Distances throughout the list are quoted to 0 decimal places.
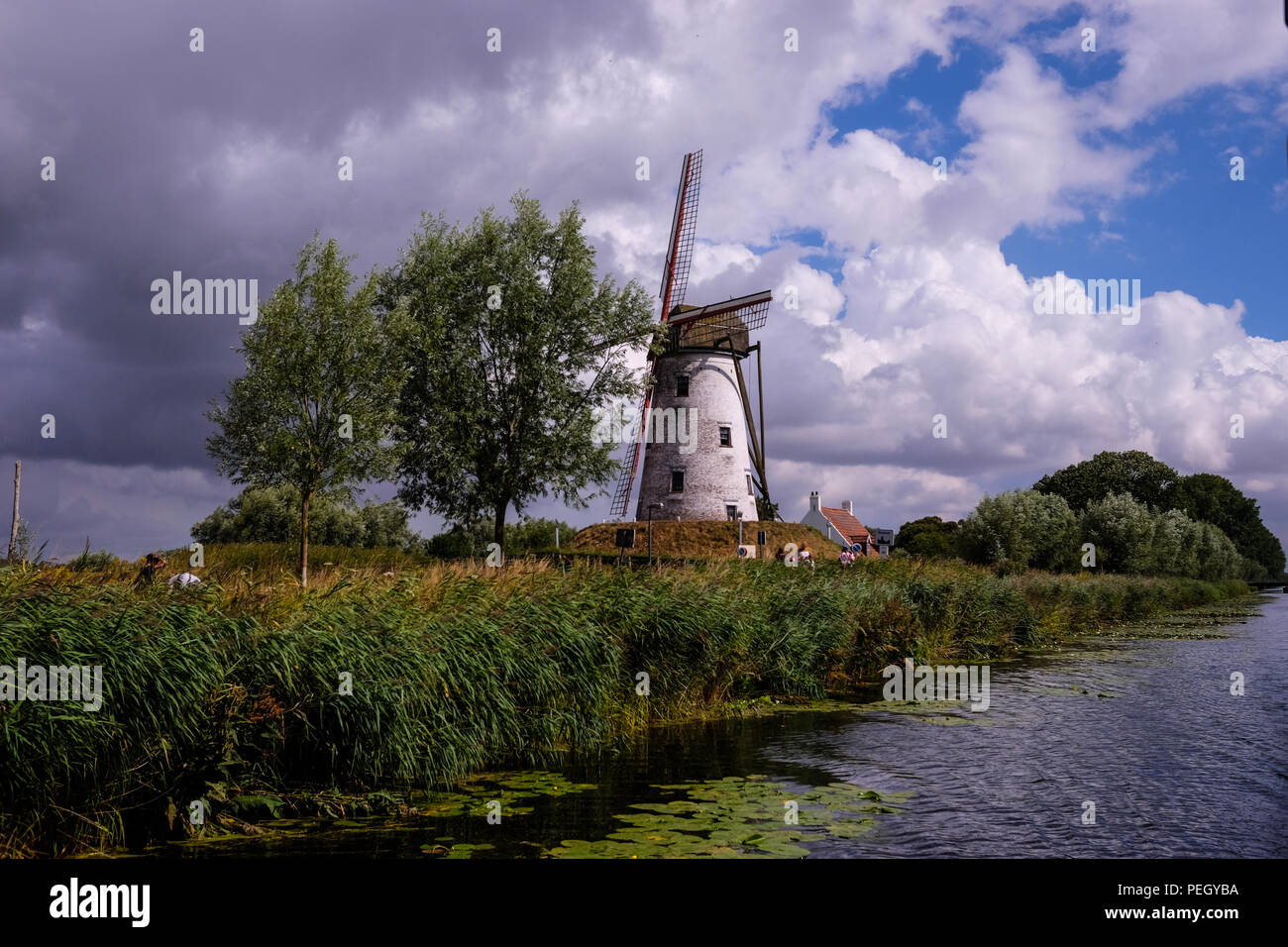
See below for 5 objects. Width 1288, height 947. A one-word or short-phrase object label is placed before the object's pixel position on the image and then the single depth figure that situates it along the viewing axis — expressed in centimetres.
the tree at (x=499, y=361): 3169
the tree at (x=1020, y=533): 5753
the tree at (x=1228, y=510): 9744
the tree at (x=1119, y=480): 9262
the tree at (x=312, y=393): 2792
